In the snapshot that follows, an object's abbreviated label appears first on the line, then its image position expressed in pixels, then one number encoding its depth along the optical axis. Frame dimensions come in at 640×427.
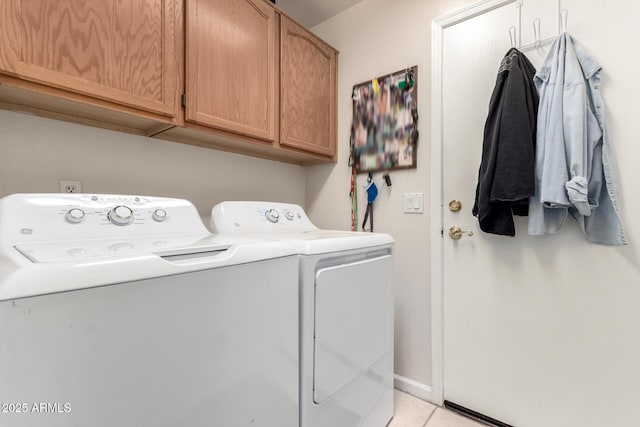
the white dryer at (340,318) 1.00
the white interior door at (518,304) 1.20
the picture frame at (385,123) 1.74
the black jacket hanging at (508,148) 1.24
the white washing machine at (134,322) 0.51
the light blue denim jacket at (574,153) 1.15
